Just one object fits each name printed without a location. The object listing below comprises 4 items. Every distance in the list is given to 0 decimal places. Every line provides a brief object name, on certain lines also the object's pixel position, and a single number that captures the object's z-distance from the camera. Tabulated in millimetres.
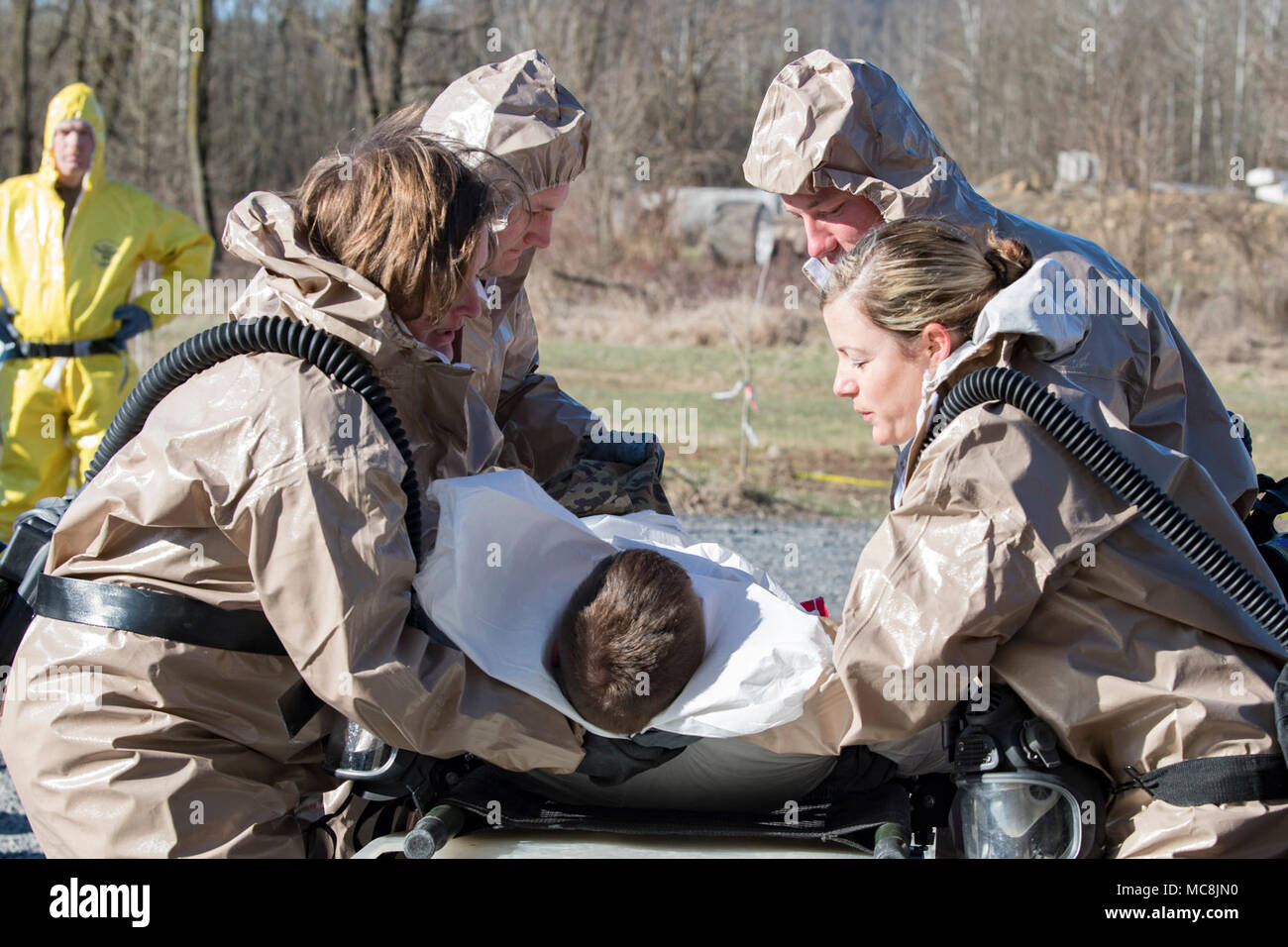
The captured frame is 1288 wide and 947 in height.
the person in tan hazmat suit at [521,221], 3426
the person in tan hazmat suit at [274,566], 2152
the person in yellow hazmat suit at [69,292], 6621
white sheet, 2348
